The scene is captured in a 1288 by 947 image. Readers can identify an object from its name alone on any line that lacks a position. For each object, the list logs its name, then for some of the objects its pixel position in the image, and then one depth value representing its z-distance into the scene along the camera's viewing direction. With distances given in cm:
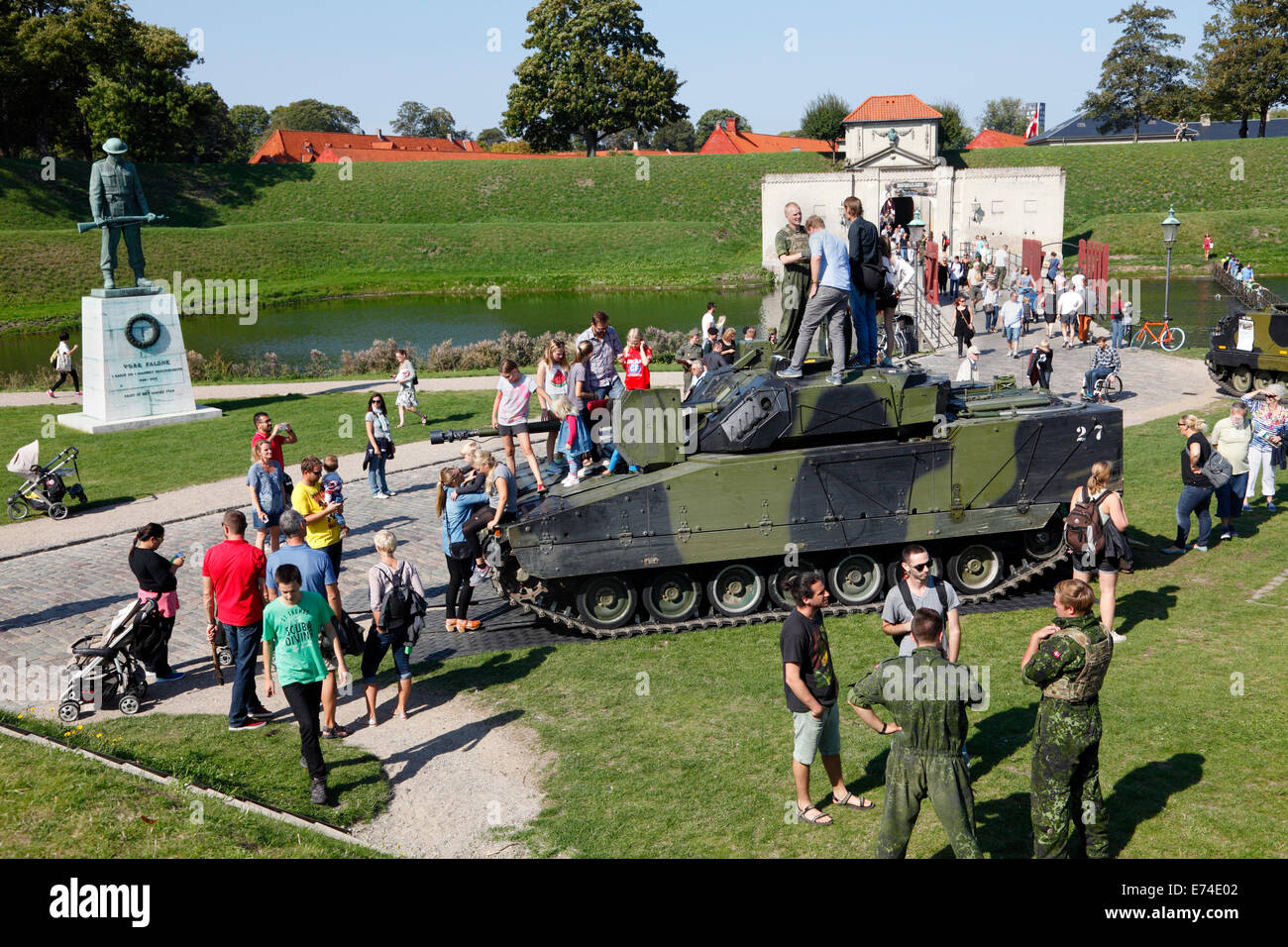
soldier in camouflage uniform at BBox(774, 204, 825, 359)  1231
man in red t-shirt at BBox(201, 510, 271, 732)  971
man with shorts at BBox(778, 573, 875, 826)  738
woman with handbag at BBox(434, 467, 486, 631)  1211
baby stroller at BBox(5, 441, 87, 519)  1752
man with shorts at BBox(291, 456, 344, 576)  1216
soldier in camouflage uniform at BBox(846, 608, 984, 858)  638
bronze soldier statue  2403
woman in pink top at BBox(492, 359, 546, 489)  1505
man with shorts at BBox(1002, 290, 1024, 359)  2980
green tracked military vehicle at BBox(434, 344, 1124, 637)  1194
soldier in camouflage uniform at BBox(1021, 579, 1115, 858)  673
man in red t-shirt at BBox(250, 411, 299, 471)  1390
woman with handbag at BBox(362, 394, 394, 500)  1769
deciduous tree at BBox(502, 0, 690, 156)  8550
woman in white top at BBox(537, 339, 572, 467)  1527
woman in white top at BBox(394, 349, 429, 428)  2261
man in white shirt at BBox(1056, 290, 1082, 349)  3005
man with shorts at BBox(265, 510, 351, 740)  967
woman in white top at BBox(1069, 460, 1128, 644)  1079
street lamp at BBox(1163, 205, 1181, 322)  2967
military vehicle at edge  2295
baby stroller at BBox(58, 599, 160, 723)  1037
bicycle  3031
